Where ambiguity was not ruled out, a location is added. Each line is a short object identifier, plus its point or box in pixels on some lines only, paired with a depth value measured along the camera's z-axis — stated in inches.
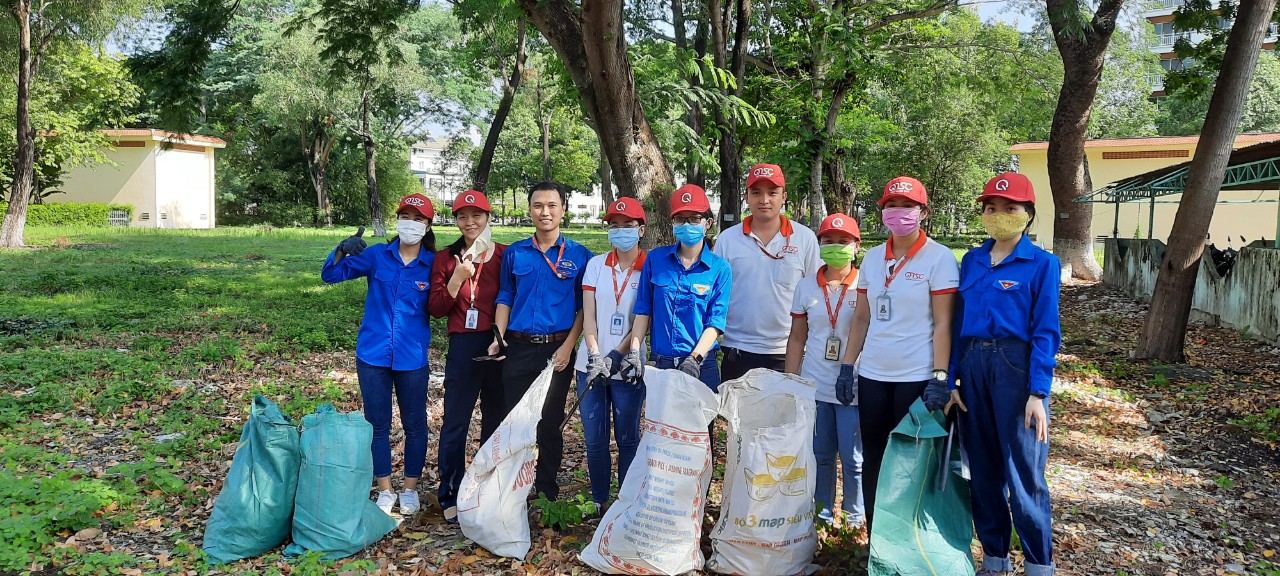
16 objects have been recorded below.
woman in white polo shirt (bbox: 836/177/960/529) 138.3
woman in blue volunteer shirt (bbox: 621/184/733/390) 158.1
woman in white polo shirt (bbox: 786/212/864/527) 156.2
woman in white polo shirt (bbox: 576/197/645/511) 161.8
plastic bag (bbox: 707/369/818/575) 138.6
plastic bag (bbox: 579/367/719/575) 141.6
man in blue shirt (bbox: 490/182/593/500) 167.2
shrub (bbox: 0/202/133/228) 1261.1
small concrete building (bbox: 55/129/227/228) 1392.7
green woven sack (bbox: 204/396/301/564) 150.2
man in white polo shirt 166.1
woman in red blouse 170.9
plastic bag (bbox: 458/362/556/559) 152.4
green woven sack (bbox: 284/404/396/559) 151.0
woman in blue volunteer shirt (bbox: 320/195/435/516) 168.6
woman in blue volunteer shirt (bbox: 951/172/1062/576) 129.9
